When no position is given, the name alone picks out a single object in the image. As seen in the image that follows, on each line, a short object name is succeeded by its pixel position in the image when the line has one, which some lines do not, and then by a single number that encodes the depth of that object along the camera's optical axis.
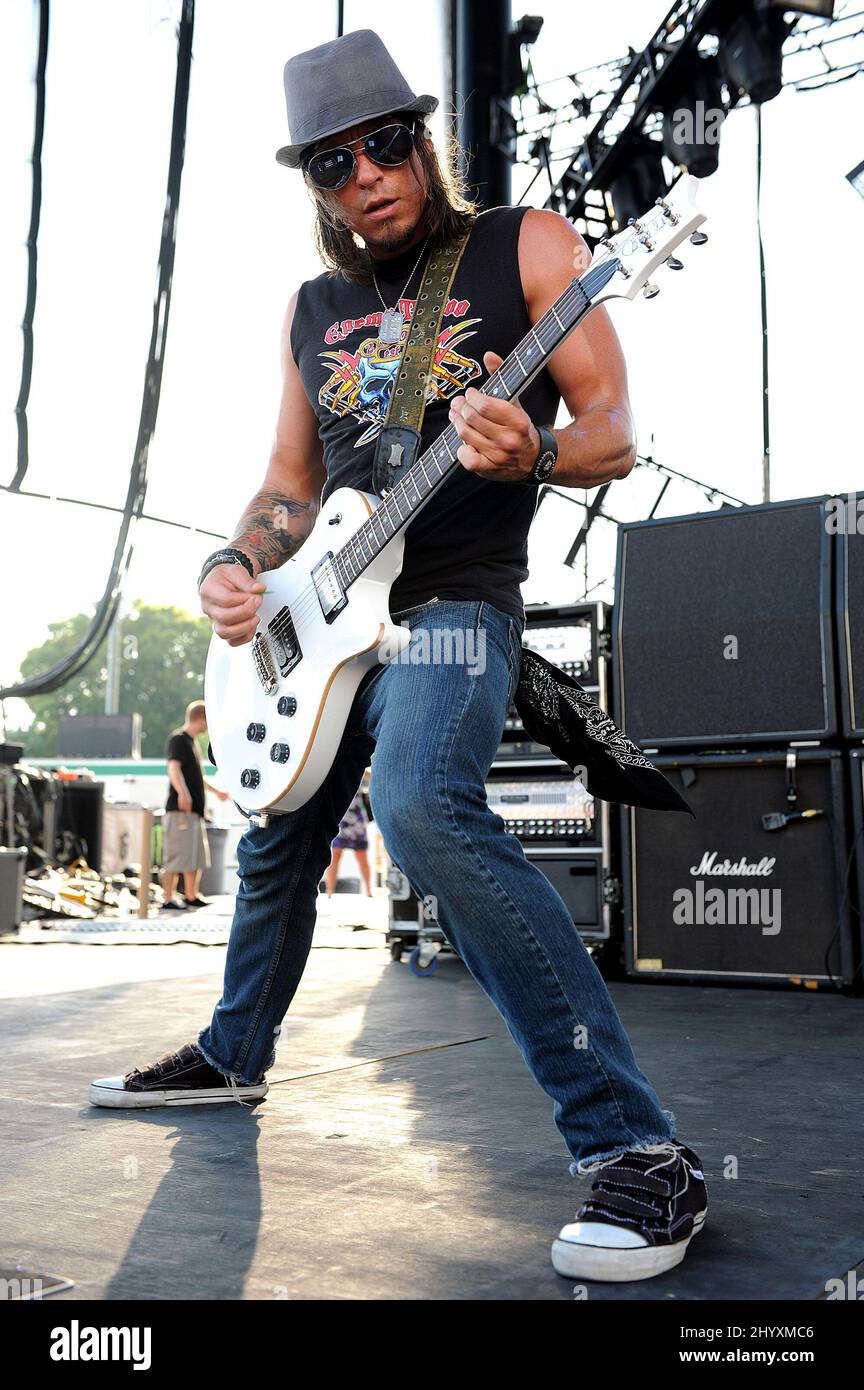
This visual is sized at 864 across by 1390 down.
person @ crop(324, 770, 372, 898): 9.34
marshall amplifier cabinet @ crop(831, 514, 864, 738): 3.83
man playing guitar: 1.43
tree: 49.66
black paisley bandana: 1.62
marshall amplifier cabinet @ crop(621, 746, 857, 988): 3.86
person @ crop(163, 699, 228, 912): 8.66
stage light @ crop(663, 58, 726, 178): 7.09
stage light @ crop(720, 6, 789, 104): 6.68
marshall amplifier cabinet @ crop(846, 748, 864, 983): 3.79
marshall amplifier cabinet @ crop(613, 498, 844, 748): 3.93
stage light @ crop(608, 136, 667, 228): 7.79
